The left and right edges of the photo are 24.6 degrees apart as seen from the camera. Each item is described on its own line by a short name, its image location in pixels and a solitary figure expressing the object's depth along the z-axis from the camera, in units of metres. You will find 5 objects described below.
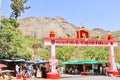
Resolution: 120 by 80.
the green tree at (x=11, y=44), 31.45
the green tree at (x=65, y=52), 59.66
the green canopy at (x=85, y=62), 43.34
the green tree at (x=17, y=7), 36.66
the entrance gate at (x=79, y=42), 29.48
